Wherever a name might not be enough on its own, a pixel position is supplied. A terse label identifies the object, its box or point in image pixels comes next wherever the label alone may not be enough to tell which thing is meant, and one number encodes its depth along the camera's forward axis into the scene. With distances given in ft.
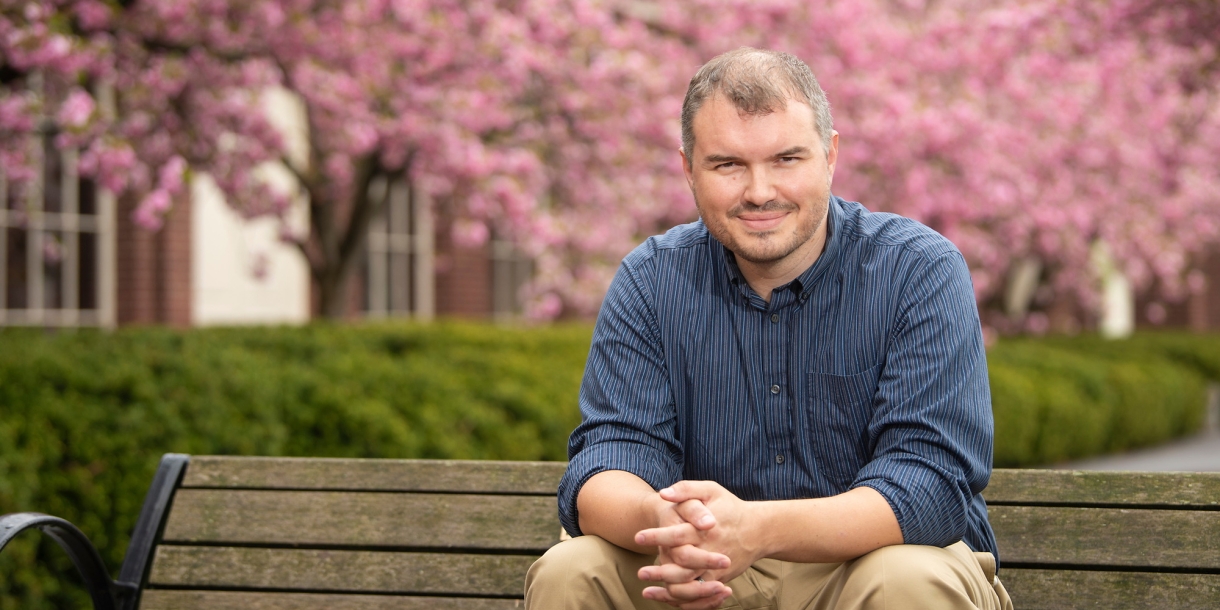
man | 8.71
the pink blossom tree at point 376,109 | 22.47
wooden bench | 10.44
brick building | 35.27
